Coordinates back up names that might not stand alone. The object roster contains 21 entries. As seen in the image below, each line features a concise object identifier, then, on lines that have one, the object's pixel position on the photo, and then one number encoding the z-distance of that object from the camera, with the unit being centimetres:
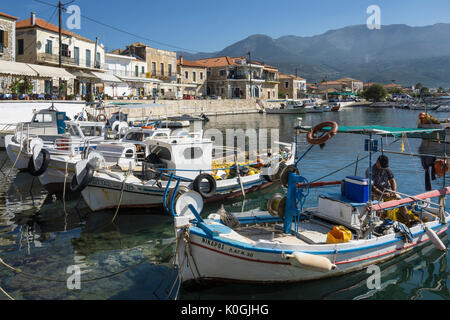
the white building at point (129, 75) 5378
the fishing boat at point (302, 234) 760
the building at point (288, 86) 10031
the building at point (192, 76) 7288
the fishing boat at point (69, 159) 1501
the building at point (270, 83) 8694
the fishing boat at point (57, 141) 1681
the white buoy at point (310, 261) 711
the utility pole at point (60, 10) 3247
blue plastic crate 911
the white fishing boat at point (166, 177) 1301
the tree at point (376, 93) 11406
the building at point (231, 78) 8006
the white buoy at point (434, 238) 866
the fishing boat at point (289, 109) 7338
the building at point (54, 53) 3916
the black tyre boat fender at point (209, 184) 1342
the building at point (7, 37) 3497
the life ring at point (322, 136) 859
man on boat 1016
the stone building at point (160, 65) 6331
